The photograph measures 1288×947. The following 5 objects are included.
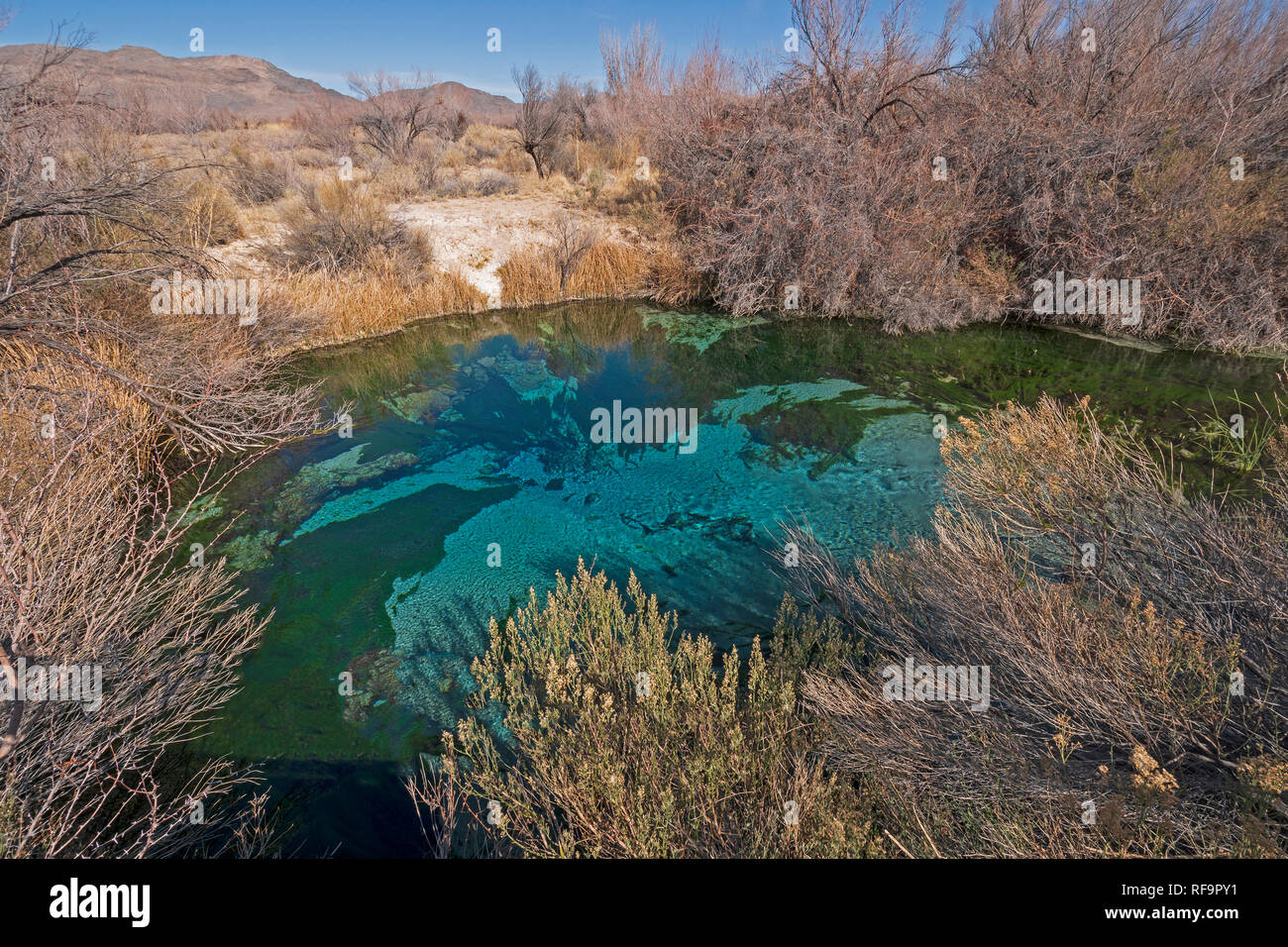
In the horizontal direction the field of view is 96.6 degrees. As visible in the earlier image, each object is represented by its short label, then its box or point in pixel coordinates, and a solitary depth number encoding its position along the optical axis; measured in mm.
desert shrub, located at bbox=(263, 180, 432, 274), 11406
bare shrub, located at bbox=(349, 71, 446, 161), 17844
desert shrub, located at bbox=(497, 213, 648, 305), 12992
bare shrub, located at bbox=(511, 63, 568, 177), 18312
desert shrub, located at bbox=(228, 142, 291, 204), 14094
